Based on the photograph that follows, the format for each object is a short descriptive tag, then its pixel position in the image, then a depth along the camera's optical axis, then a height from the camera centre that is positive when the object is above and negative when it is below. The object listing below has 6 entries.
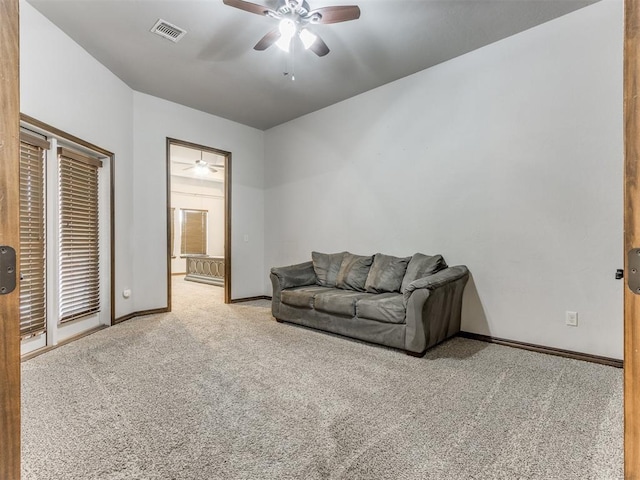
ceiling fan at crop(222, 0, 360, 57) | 2.39 +1.66
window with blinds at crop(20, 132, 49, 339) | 2.81 +0.04
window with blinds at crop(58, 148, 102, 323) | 3.29 +0.05
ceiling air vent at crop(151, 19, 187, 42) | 2.93 +1.89
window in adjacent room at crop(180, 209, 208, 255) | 9.94 +0.24
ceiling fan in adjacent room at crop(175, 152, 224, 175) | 7.50 +1.74
